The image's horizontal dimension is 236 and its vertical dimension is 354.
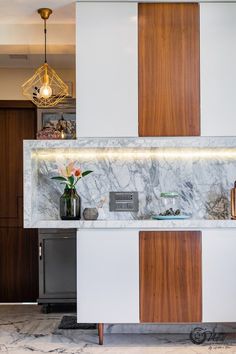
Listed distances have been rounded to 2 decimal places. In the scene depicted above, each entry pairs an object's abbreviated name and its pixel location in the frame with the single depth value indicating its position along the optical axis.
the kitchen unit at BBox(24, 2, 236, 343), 3.52
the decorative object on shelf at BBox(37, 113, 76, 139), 4.98
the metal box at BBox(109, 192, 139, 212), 3.95
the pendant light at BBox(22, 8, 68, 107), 4.04
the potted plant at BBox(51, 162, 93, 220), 3.71
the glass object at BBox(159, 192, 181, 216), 3.81
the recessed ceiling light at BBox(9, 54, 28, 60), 4.77
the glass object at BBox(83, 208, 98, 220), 3.73
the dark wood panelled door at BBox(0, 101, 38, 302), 5.43
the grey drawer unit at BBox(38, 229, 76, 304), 4.83
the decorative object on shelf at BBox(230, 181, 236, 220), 3.72
